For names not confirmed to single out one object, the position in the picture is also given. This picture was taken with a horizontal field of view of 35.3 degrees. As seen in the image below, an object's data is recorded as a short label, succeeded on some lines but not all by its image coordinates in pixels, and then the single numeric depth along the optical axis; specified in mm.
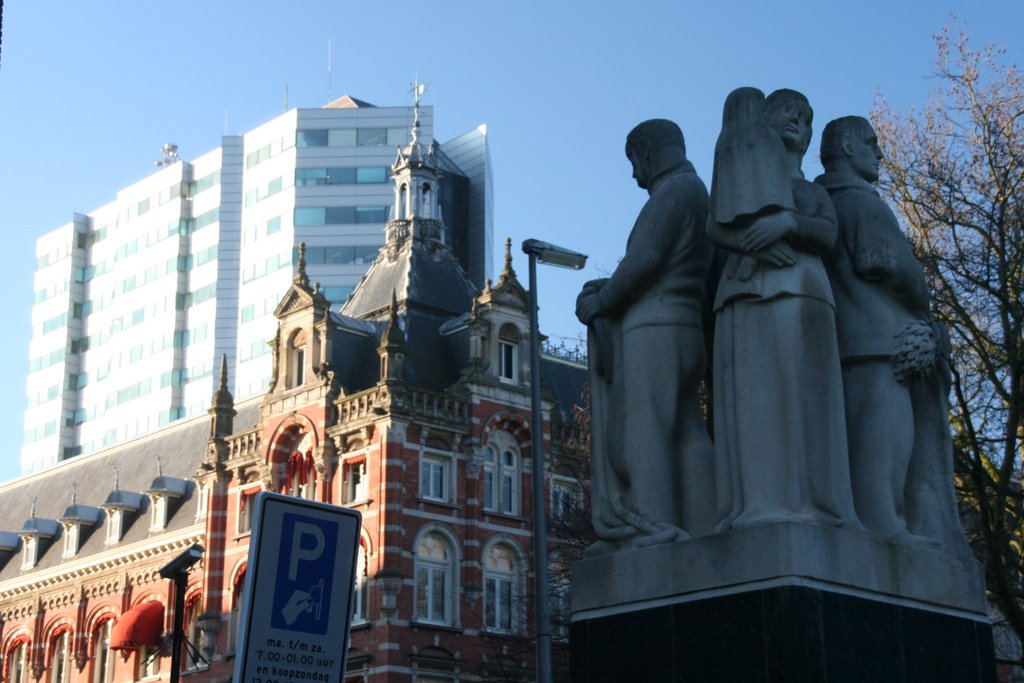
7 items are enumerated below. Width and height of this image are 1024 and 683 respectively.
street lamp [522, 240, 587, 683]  22562
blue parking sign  5992
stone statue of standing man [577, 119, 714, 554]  8258
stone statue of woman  7668
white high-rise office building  85250
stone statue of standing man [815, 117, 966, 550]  8078
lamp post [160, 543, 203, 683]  14344
